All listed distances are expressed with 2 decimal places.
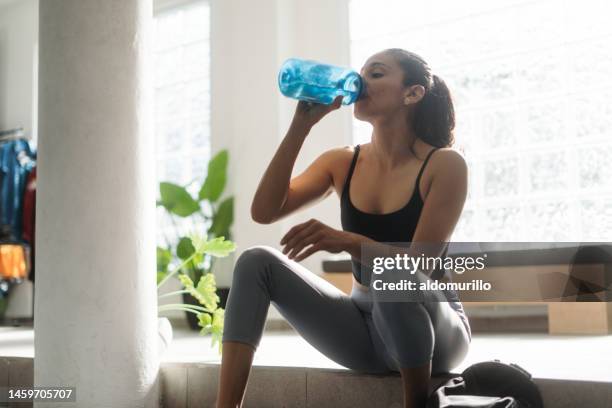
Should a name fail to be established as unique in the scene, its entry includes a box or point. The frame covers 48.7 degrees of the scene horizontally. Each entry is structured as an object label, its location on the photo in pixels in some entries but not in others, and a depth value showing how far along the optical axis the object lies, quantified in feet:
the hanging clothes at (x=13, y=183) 17.56
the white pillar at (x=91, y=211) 6.24
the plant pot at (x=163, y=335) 7.48
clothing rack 18.58
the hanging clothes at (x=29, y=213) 17.48
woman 4.84
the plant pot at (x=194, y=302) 13.50
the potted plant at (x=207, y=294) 8.16
